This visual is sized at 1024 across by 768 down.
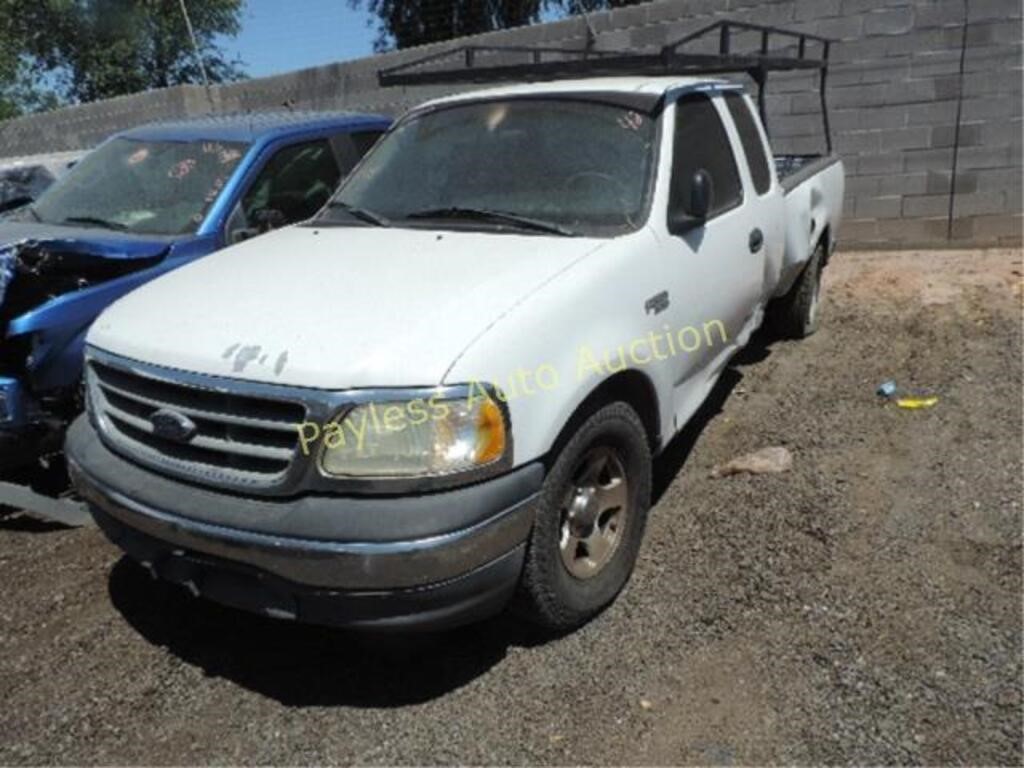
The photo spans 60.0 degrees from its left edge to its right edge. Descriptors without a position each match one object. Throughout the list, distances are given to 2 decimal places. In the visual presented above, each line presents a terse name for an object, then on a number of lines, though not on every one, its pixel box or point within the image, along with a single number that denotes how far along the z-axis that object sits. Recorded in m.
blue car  3.90
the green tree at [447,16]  20.12
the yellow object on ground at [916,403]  5.00
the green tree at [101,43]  23.17
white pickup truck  2.50
